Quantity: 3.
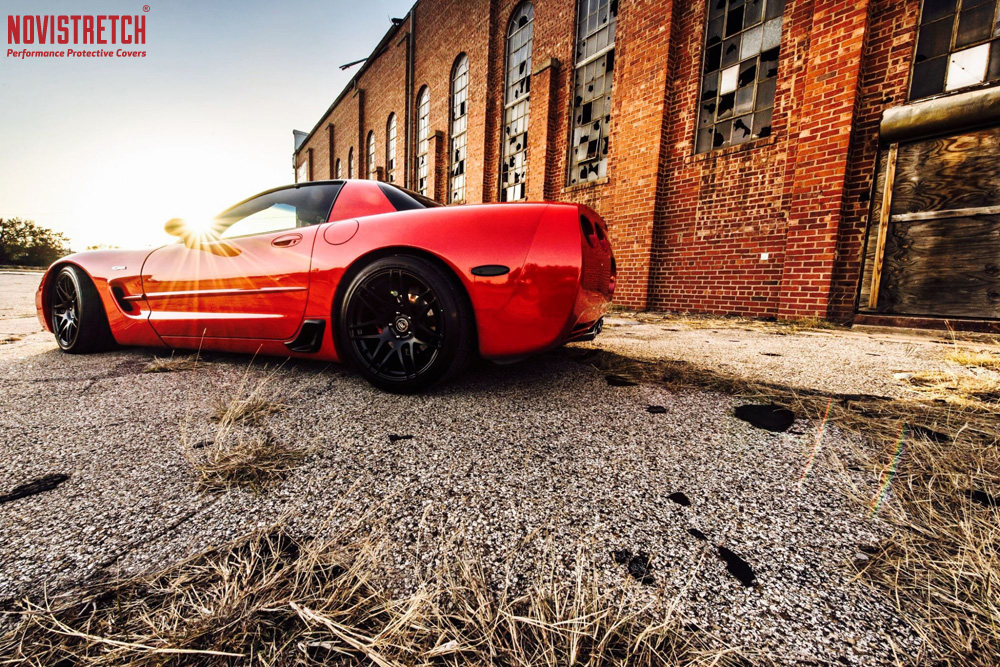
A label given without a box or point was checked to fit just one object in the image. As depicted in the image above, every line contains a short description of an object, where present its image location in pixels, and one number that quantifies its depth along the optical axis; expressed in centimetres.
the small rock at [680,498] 95
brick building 421
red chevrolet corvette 168
